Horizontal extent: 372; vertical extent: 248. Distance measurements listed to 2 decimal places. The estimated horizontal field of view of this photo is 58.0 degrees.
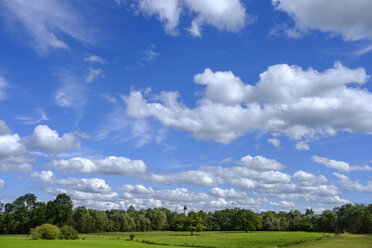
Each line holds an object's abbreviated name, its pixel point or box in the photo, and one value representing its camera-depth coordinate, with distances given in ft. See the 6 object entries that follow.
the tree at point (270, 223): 547.90
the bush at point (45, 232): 297.94
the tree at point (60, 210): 424.87
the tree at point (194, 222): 442.83
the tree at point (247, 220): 489.67
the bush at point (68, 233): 321.36
